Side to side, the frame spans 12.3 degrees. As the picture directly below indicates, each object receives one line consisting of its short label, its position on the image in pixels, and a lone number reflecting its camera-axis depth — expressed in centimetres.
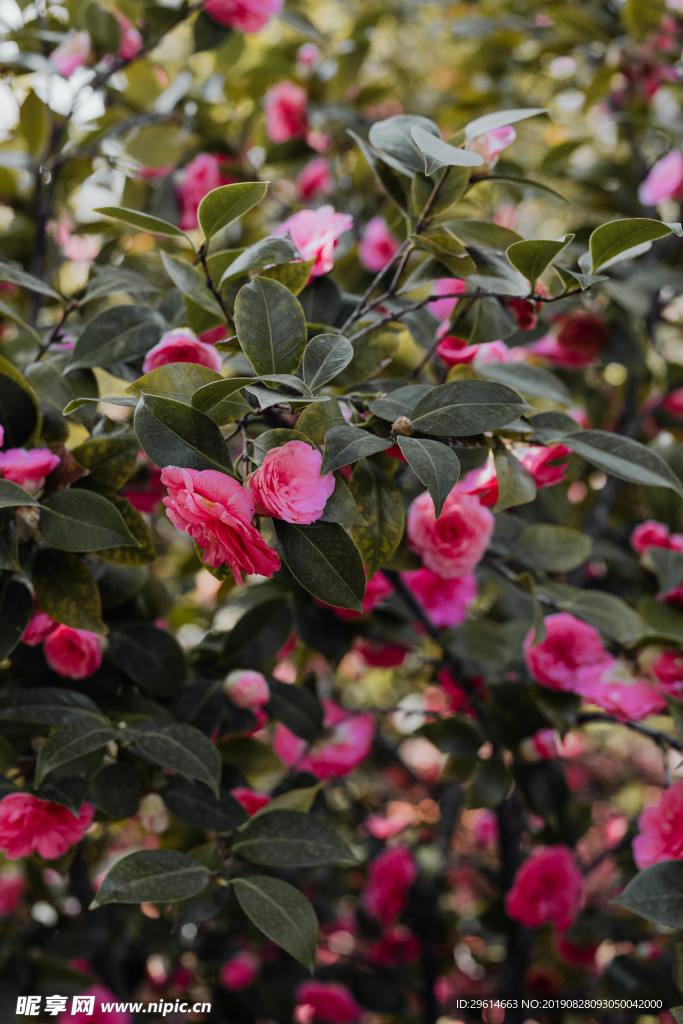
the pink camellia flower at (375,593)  186
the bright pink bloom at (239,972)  223
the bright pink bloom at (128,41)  205
